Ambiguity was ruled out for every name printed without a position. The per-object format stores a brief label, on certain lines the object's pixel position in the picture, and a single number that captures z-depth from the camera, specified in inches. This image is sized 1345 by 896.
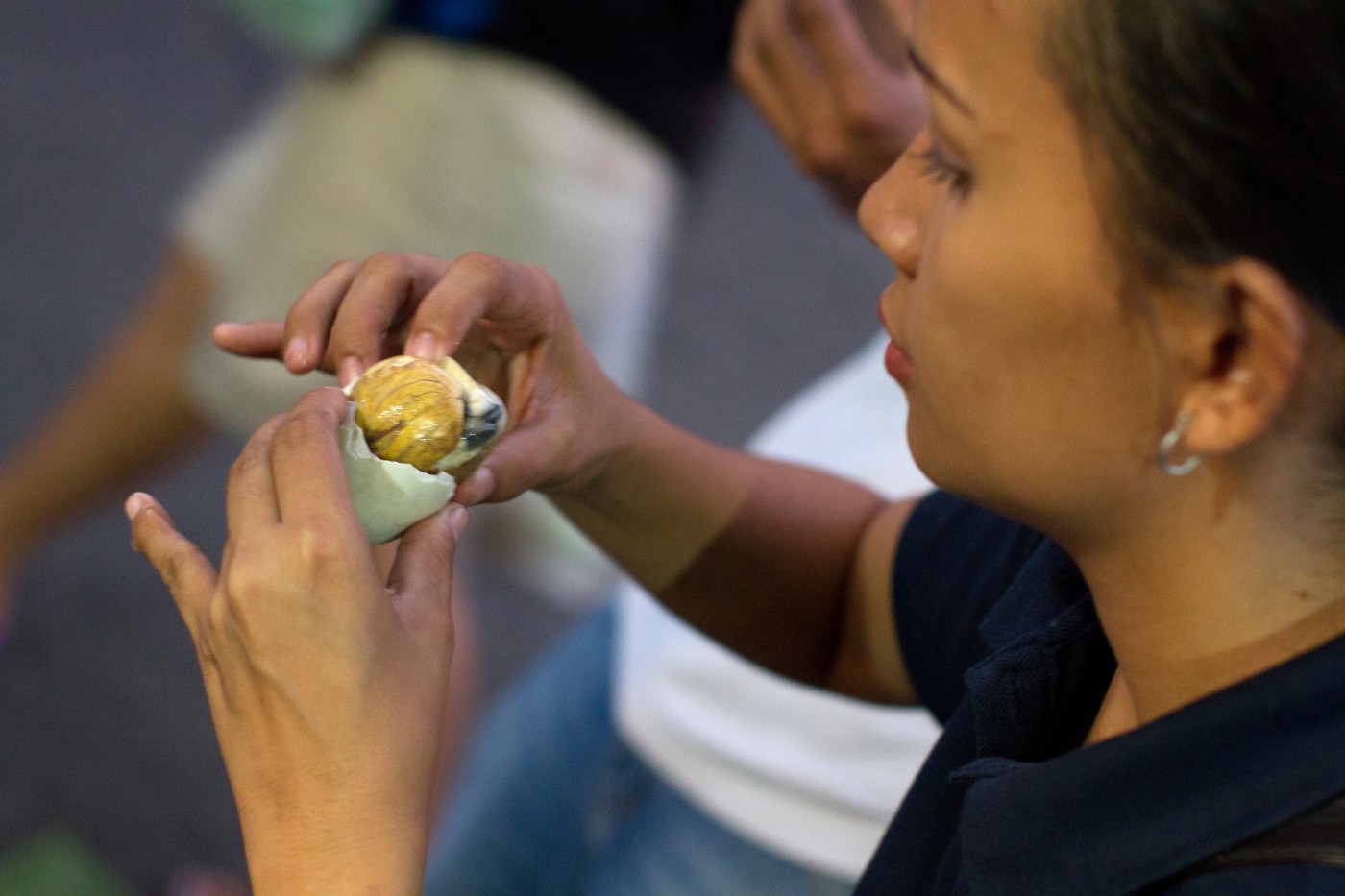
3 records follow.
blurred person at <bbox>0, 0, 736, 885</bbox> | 58.0
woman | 21.9
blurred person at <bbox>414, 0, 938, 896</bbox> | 42.2
